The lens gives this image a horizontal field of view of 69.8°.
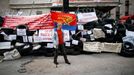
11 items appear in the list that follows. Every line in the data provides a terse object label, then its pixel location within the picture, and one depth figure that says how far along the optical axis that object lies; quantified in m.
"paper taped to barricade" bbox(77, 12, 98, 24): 5.31
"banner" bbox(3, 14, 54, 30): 5.13
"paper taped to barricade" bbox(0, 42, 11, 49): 4.83
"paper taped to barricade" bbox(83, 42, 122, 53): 4.95
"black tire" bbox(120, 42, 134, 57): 4.70
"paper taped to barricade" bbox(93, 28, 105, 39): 5.13
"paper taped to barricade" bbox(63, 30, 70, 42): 5.00
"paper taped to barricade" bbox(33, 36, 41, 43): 4.94
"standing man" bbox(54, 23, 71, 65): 4.11
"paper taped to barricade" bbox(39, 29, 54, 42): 4.94
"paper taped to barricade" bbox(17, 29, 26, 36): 5.02
